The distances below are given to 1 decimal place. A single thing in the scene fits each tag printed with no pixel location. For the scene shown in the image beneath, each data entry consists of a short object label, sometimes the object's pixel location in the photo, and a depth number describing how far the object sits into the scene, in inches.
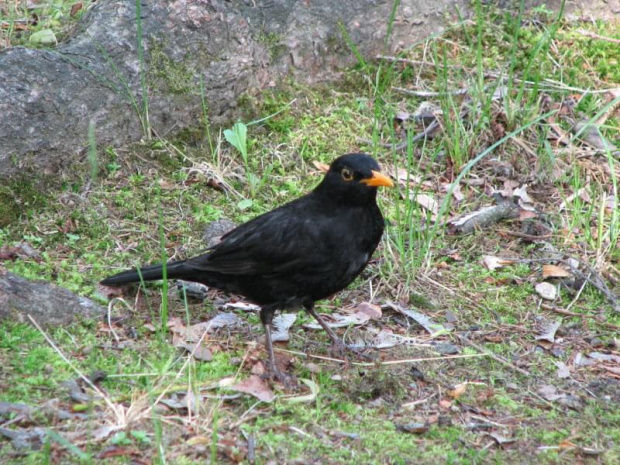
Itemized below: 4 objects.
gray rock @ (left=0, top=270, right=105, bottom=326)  327.3
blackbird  344.8
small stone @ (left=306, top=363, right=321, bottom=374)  342.6
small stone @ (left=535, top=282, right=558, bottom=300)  407.2
